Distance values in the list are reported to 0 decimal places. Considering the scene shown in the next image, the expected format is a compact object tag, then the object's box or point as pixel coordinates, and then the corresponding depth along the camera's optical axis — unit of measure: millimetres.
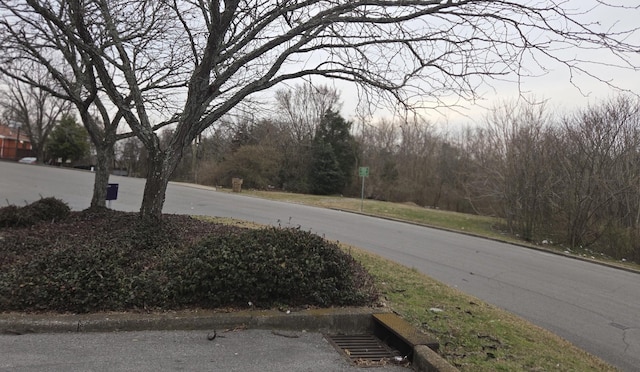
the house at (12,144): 69375
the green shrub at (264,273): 4570
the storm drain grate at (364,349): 3957
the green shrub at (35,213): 7594
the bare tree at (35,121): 53628
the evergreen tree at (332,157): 43719
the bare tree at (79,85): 7828
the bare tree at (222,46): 5977
